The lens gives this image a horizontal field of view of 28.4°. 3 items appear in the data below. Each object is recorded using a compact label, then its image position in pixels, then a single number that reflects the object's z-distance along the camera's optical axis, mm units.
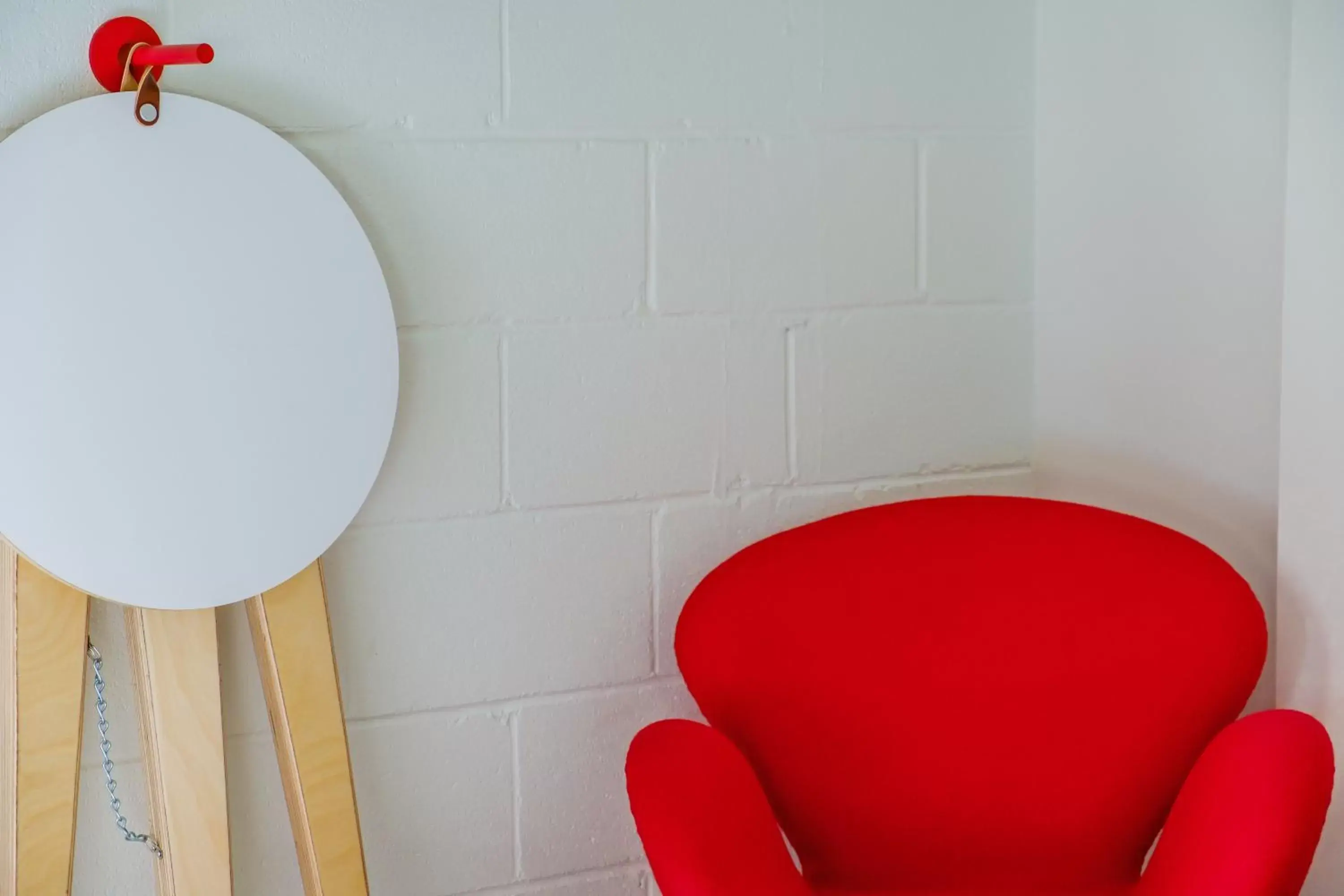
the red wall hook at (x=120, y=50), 2662
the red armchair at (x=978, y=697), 2760
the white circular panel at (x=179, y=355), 2648
